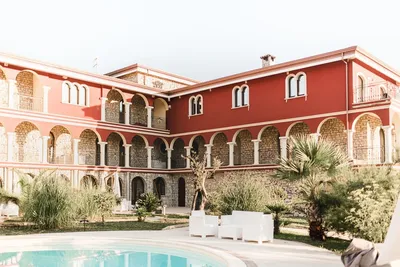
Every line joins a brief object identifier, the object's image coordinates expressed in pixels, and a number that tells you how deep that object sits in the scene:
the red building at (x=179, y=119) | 20.70
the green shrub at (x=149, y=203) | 18.64
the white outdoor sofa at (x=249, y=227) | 10.50
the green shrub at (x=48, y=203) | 13.21
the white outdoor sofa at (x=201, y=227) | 11.67
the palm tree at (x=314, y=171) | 10.53
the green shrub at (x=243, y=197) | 13.08
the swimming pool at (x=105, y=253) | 8.98
